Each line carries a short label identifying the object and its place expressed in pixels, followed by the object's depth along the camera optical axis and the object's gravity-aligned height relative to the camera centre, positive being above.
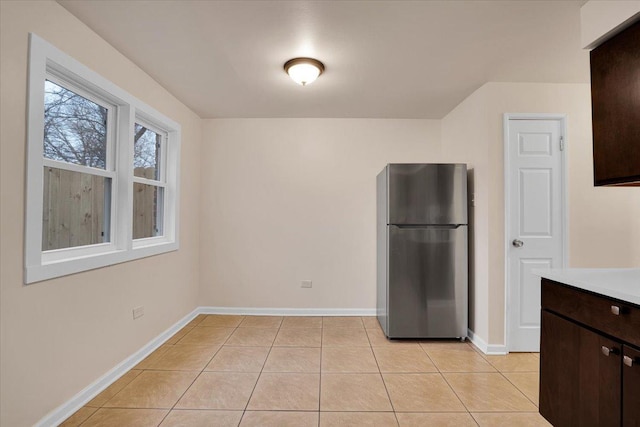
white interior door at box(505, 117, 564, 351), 2.89 +0.04
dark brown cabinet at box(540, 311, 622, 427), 1.31 -0.71
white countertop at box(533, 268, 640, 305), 1.27 -0.28
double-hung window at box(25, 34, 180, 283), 1.74 +0.33
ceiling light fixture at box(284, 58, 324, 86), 2.51 +1.20
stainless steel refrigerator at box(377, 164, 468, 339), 3.15 -0.34
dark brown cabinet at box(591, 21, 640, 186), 1.57 +0.59
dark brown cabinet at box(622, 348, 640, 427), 1.20 -0.63
